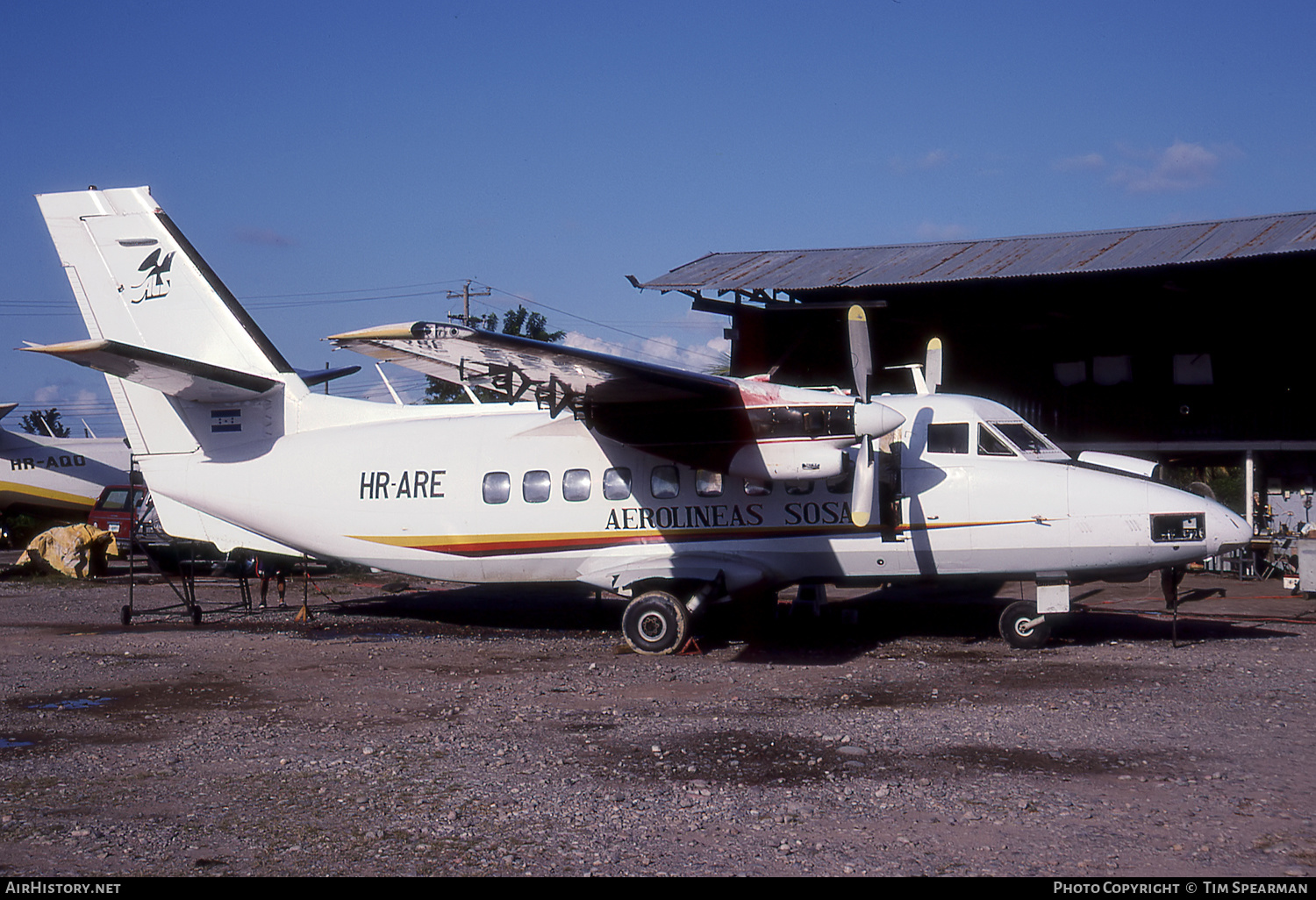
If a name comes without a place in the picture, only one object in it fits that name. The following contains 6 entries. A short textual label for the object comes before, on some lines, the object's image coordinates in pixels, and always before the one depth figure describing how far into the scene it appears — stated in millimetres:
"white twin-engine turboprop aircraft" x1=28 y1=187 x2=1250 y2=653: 12258
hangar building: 23984
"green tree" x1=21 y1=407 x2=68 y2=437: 82225
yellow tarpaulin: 24125
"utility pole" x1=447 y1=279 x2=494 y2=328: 49781
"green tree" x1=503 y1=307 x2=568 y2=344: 54562
